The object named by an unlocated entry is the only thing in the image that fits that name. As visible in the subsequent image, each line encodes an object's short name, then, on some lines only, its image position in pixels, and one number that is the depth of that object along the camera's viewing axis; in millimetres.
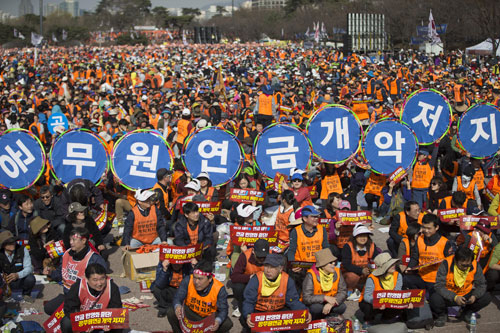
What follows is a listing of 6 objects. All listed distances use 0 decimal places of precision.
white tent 43344
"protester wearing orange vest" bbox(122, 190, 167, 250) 8977
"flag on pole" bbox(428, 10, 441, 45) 34312
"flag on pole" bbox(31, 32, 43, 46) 38656
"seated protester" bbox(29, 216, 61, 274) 8891
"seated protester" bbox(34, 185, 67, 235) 9570
